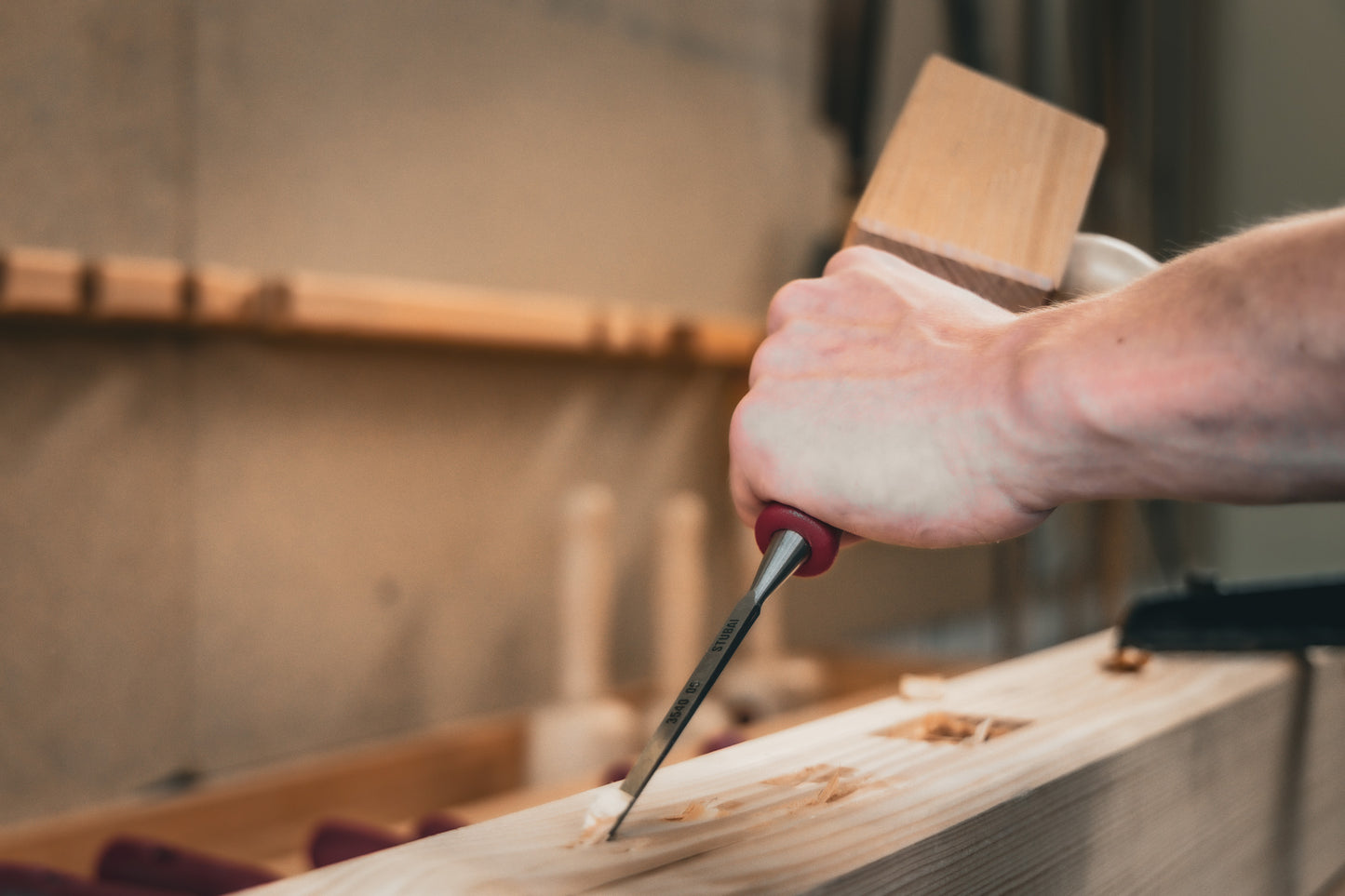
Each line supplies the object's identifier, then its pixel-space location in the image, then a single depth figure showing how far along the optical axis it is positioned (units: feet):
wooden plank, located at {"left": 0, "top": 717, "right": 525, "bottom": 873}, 2.53
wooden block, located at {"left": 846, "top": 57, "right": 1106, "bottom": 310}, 1.37
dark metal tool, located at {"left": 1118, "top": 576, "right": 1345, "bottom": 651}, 1.80
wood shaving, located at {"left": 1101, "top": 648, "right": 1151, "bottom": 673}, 1.71
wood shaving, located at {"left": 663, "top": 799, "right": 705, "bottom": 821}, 1.04
